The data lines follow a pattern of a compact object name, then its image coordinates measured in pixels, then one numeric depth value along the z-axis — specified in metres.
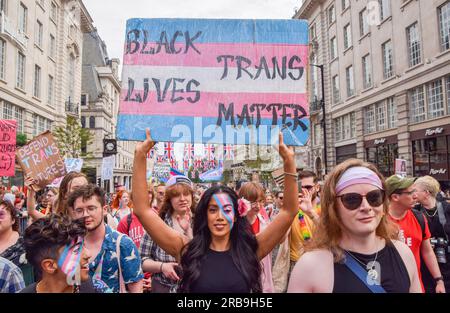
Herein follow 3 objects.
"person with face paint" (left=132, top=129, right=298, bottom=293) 2.42
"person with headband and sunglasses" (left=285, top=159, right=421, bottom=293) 1.94
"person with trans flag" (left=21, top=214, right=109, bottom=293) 2.13
